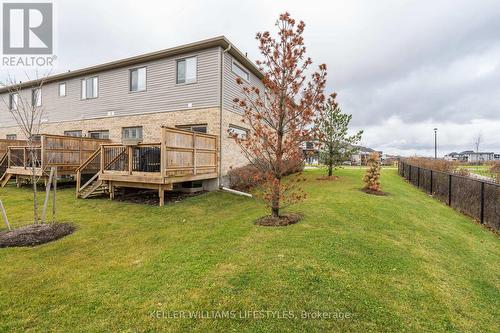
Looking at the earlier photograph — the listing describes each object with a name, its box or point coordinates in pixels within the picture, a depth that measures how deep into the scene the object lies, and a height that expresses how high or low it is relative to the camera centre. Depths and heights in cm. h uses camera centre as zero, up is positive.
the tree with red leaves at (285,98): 643 +168
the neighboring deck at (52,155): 1212 +15
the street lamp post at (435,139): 3475 +357
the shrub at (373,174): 1152 -50
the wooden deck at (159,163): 907 -10
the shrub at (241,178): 1195 -85
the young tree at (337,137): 1625 +168
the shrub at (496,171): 1160 -28
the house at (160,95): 1207 +363
